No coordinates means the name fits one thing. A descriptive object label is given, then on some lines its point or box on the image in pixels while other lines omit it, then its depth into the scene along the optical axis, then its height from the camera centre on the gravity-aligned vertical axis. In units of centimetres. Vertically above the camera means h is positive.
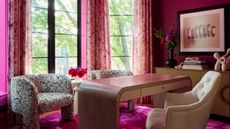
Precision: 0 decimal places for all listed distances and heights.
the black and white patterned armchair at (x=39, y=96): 336 -58
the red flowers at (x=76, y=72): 439 -27
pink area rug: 372 -104
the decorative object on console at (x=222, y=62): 397 -9
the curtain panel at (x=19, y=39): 381 +28
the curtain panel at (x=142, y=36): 523 +43
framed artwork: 434 +48
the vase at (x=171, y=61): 492 -9
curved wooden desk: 250 -41
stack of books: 438 -14
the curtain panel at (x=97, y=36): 490 +41
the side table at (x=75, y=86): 437 -53
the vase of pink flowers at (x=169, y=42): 488 +29
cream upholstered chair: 231 -53
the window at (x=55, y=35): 451 +40
